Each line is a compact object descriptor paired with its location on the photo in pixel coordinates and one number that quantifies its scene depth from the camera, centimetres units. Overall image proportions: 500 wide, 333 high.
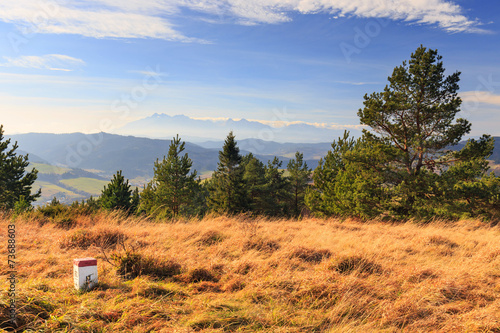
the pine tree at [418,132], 1658
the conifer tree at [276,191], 4250
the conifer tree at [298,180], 4603
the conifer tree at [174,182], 3169
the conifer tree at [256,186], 3997
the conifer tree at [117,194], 3017
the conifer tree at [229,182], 3519
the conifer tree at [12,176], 3266
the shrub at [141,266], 496
